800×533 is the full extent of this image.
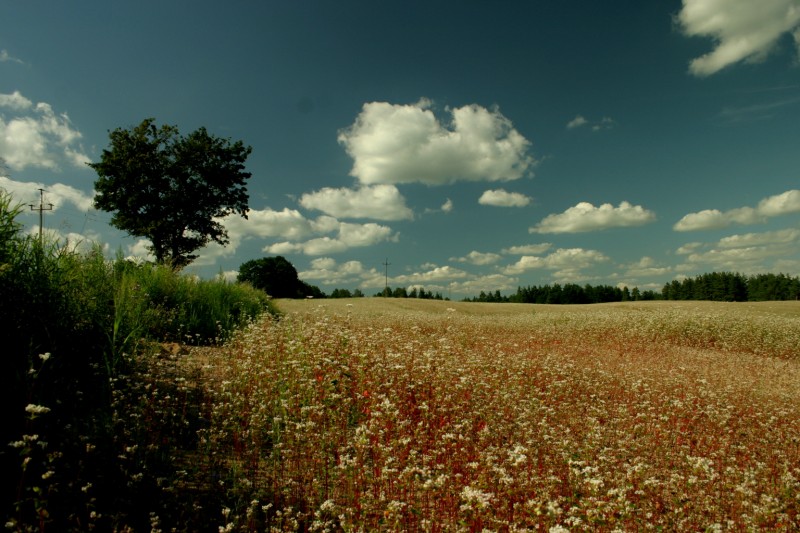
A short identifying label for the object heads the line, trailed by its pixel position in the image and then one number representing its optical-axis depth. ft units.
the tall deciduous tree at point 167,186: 108.37
